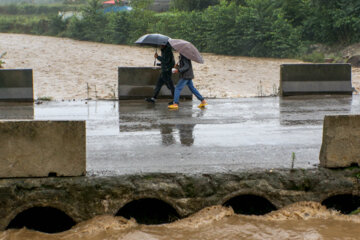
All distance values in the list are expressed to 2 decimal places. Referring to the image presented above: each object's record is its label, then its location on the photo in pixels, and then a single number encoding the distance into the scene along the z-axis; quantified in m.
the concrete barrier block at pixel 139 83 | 15.41
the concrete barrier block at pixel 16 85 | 15.04
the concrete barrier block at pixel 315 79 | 16.03
